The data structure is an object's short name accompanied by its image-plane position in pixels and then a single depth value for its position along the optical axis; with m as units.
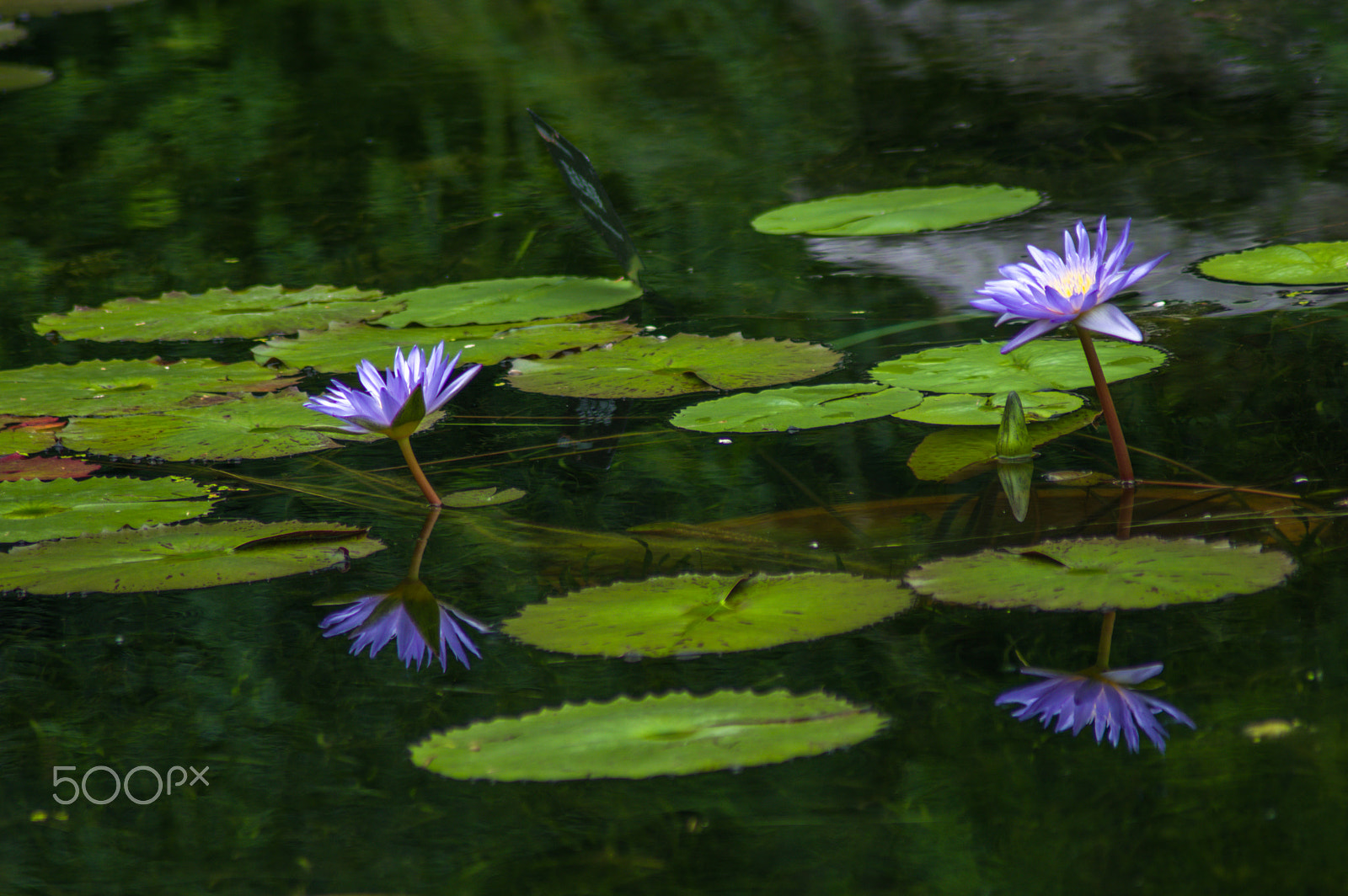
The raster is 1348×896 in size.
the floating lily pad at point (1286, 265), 7.60
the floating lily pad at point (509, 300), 7.80
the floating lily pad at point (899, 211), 8.01
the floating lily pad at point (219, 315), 7.81
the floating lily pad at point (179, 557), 7.09
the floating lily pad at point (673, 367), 7.46
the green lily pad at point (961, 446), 7.21
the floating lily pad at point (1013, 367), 7.37
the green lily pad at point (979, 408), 7.29
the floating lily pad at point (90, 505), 7.21
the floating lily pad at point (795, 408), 7.32
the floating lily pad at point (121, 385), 7.54
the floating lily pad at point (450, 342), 7.65
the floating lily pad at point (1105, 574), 6.92
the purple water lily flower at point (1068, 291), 7.06
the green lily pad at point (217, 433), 7.39
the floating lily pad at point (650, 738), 6.78
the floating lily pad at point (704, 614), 6.92
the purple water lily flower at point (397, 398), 7.16
